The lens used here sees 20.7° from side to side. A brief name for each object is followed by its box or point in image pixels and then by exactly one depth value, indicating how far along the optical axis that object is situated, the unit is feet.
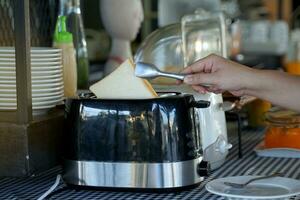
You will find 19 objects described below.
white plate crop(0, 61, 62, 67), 5.47
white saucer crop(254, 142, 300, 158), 6.27
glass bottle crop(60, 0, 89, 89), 6.92
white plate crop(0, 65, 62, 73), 5.47
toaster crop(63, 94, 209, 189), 4.97
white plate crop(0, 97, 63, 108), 5.50
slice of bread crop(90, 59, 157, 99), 5.08
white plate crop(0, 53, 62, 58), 5.48
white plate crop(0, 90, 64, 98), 5.49
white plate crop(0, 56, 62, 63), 5.49
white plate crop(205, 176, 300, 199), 4.84
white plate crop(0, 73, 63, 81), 5.47
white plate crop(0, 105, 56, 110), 5.51
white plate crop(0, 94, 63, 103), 5.49
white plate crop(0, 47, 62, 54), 5.48
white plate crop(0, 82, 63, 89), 5.47
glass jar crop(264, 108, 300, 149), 6.35
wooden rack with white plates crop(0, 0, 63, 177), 5.28
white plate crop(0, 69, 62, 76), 5.47
